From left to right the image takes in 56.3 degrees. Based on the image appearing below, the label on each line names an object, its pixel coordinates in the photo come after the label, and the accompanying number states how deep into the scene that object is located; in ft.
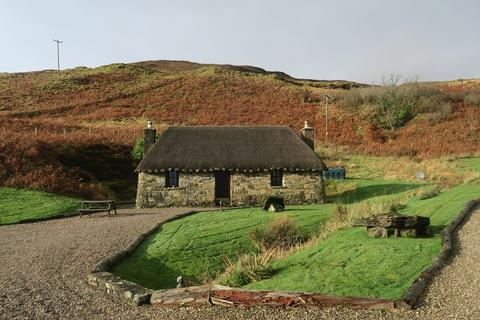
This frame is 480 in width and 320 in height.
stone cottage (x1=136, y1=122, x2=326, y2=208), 88.58
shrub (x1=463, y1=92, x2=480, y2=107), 192.95
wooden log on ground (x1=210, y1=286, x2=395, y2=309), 25.73
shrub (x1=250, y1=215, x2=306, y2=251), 50.67
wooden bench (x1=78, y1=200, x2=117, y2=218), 75.14
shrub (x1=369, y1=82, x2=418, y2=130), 186.91
